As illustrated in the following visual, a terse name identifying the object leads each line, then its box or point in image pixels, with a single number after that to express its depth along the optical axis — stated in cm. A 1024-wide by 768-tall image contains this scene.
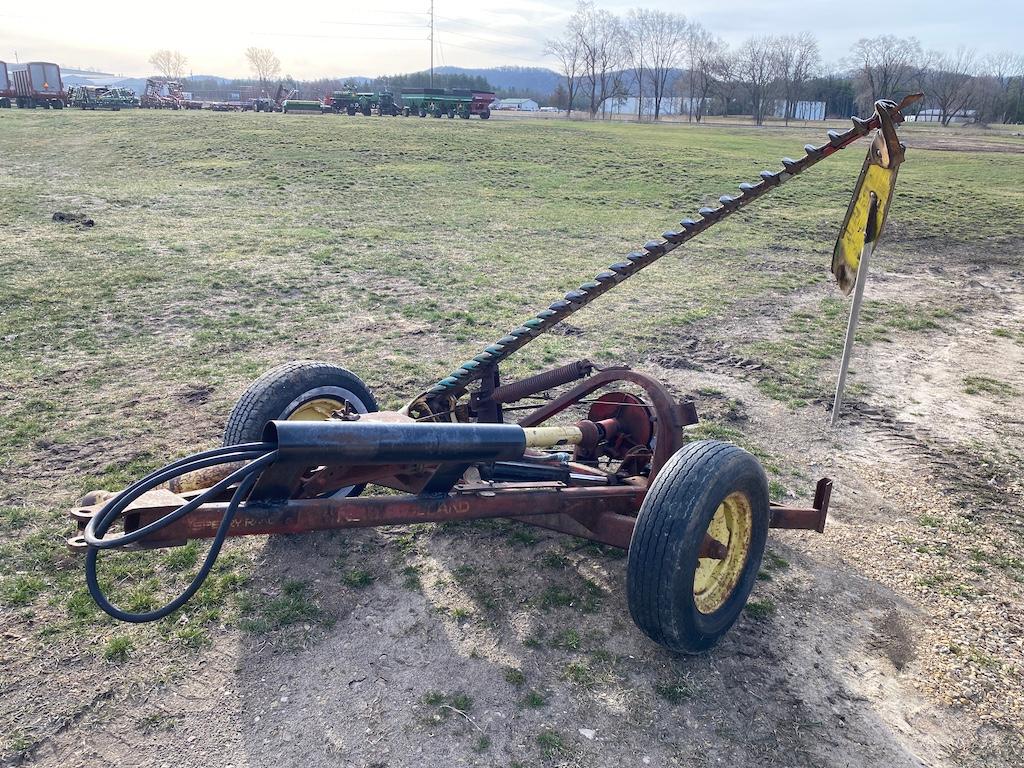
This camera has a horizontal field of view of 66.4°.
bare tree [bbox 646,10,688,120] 8011
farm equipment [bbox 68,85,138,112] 4447
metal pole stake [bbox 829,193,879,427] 532
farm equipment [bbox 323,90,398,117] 4681
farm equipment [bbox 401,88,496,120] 4597
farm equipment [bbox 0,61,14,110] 4479
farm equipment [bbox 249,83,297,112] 4966
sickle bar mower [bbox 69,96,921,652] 305
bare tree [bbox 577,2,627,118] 8425
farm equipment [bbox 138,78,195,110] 4947
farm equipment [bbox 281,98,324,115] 4775
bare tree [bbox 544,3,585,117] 8596
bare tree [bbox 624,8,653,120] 8256
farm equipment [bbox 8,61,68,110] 4434
